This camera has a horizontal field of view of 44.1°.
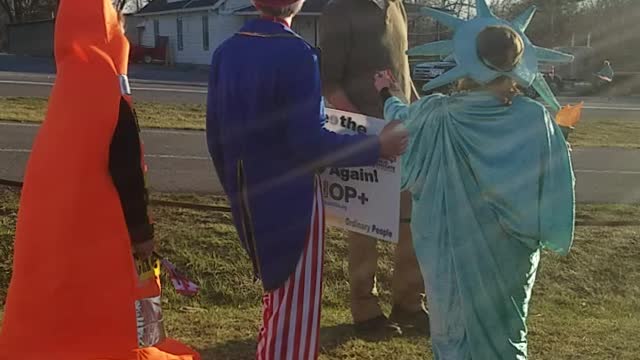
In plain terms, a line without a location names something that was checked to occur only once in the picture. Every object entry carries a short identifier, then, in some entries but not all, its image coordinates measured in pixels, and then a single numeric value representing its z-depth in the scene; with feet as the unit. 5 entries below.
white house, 116.88
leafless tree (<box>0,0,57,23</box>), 167.94
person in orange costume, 10.16
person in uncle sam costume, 9.10
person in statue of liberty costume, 9.78
